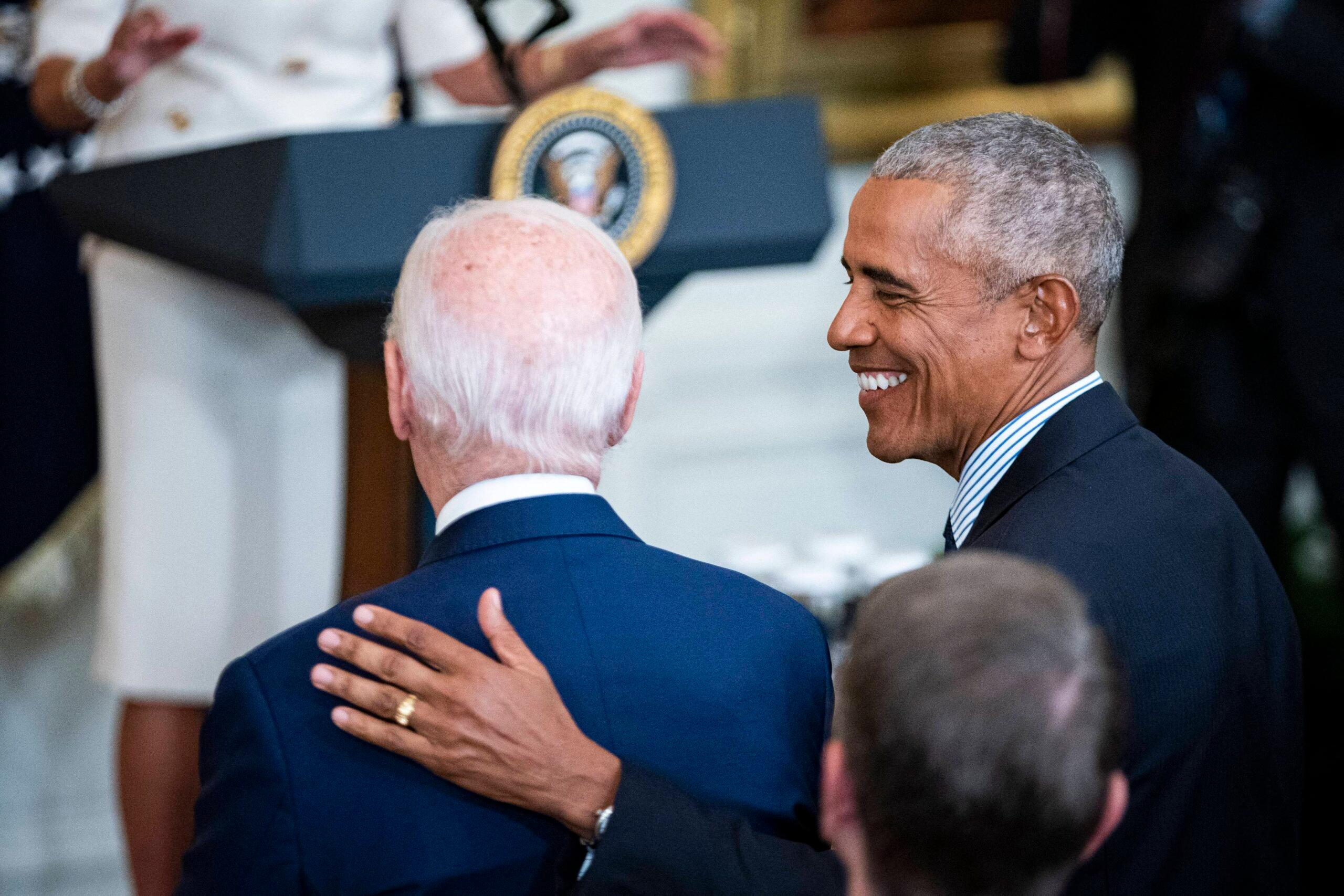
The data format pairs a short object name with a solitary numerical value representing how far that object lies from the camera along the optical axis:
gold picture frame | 8.16
